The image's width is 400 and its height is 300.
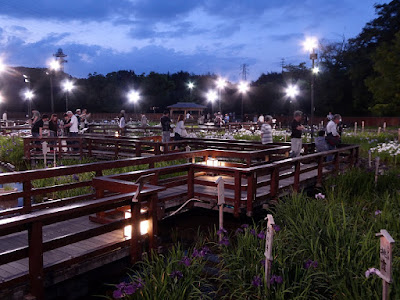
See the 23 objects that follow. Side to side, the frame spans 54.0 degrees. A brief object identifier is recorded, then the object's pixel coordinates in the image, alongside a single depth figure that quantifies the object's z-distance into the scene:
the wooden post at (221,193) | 5.80
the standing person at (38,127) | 15.31
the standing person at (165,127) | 14.66
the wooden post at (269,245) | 4.10
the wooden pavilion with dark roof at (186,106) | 49.97
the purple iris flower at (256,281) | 4.21
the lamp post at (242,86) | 35.91
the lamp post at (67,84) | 36.11
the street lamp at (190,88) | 64.66
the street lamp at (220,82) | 33.59
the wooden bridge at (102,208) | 4.38
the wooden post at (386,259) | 3.25
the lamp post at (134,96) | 41.50
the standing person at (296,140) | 11.46
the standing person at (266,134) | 12.40
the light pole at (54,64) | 23.18
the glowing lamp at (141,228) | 5.93
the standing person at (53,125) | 16.05
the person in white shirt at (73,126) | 15.88
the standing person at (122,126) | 22.03
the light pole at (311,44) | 15.96
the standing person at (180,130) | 14.38
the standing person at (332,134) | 12.76
